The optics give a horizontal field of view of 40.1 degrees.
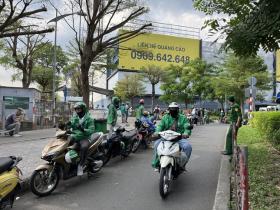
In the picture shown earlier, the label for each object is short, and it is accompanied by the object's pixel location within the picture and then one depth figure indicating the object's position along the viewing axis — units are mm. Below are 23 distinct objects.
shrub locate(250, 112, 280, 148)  10775
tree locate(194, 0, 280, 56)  4555
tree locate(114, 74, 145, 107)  58969
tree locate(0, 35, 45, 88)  32969
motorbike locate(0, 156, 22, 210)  5270
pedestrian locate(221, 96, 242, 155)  10375
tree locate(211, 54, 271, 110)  38812
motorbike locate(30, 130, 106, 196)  6566
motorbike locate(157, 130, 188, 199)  6367
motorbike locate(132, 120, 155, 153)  12188
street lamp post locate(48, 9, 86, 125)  17375
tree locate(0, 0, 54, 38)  16173
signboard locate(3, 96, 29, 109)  19192
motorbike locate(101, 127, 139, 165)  9855
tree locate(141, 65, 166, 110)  51469
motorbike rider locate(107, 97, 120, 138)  11984
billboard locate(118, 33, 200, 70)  67625
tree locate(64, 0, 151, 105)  16812
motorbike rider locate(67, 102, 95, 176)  7363
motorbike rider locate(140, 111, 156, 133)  12988
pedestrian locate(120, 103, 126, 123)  28128
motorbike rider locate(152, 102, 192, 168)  7492
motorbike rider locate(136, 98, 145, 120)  13742
